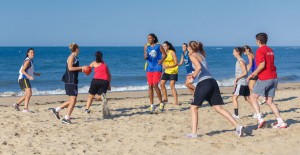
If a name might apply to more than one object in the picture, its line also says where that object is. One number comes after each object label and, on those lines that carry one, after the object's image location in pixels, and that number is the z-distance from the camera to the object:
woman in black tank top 12.38
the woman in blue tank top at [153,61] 14.52
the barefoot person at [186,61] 16.20
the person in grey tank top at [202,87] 10.27
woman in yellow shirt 16.03
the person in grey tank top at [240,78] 12.82
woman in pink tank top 13.71
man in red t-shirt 11.19
